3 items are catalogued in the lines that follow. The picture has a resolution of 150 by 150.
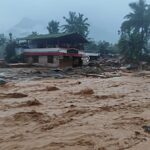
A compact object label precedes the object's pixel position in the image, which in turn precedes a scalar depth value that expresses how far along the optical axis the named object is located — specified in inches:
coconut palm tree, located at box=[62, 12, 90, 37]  2098.9
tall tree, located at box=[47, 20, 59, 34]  2176.9
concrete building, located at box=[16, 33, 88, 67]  1513.3
